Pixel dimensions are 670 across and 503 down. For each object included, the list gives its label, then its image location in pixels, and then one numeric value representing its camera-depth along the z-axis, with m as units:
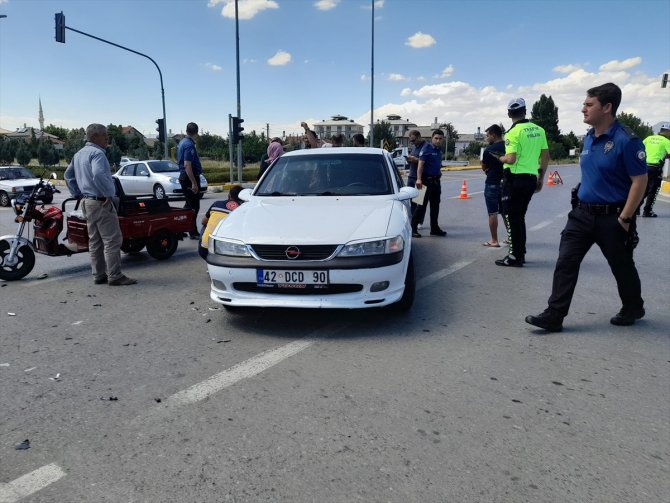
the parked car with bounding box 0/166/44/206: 17.22
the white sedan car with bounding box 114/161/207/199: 18.69
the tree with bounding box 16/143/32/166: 55.22
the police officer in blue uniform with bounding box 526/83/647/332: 3.97
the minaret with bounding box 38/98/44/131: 149.25
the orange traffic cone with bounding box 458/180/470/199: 17.09
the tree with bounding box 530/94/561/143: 99.69
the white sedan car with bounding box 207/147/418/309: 4.11
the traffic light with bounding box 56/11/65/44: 19.22
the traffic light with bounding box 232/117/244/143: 21.64
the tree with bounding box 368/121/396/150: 84.75
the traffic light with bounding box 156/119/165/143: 23.55
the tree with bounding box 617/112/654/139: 104.00
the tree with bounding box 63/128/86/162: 63.14
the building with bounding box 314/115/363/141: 148.38
